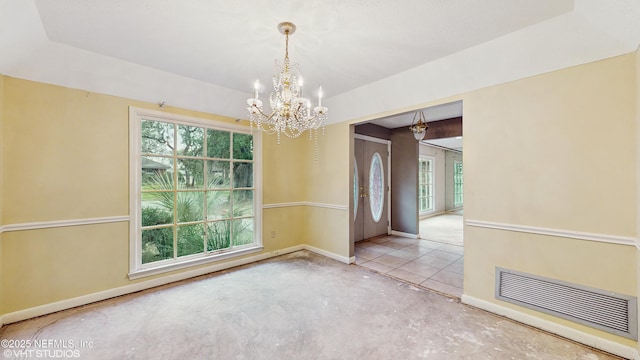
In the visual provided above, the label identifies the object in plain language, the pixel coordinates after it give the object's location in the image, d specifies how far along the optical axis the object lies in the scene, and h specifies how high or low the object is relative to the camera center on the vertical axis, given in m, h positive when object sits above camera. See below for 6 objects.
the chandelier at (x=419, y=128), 4.13 +0.92
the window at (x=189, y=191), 2.87 -0.11
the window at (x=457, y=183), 9.19 -0.04
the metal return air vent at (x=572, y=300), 1.77 -0.96
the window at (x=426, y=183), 7.55 -0.03
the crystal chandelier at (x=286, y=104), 2.01 +0.66
